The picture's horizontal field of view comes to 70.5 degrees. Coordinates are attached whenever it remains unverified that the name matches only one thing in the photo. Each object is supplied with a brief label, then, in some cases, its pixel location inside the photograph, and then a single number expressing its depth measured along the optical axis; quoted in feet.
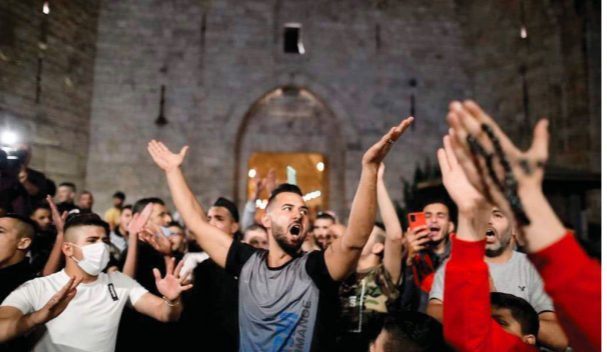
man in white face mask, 7.55
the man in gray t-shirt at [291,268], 6.71
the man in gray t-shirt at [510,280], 7.66
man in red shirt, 3.57
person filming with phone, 11.26
